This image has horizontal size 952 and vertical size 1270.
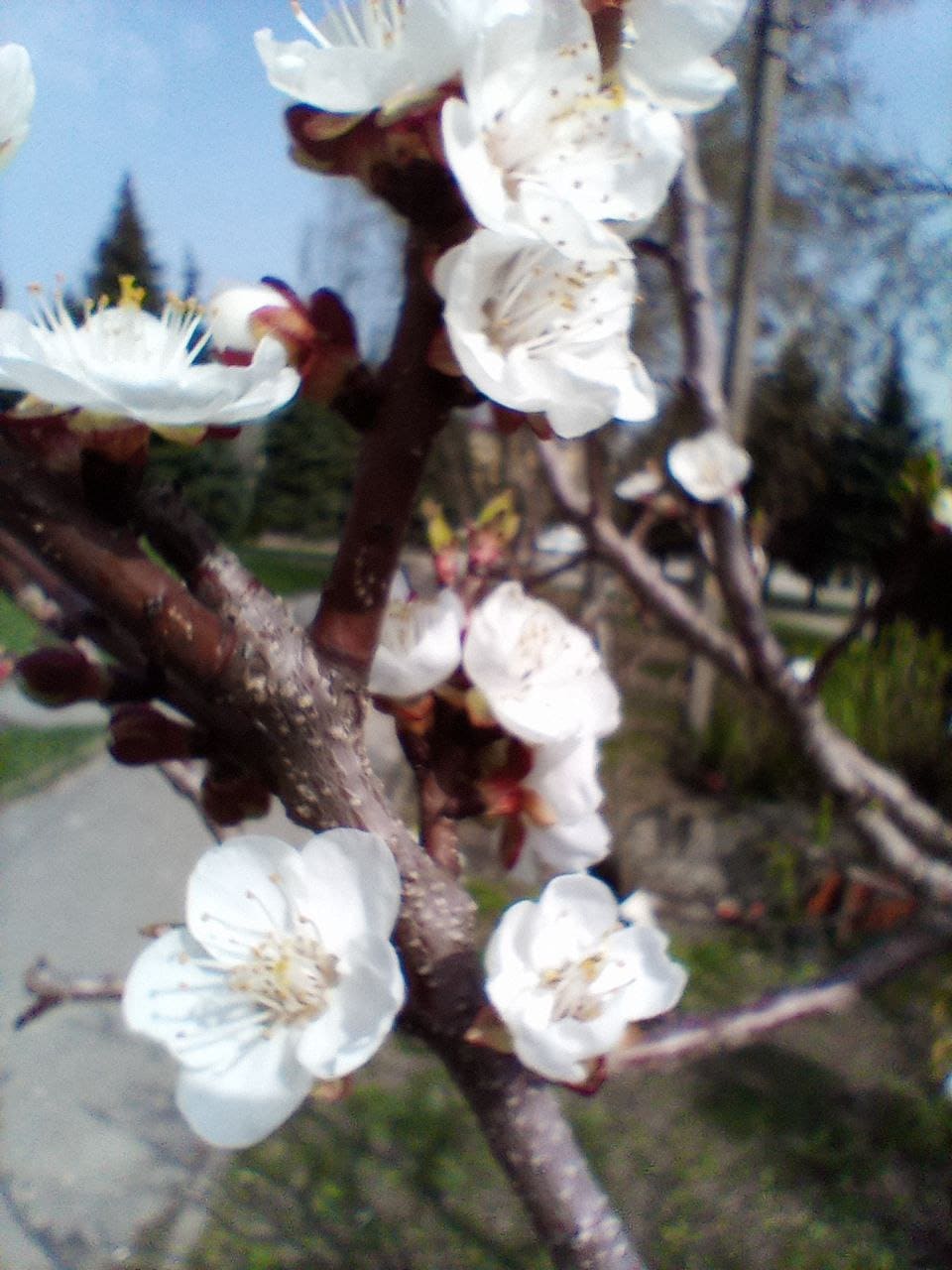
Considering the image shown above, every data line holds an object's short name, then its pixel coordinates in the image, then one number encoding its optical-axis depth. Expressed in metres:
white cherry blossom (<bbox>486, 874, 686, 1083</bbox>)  0.09
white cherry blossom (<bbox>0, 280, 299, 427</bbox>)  0.07
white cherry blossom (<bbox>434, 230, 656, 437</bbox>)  0.08
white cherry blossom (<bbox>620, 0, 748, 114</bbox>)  0.09
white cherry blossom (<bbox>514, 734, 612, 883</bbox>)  0.11
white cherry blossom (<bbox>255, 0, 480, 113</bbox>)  0.07
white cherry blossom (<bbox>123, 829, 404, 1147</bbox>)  0.08
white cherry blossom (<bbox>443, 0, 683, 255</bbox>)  0.07
